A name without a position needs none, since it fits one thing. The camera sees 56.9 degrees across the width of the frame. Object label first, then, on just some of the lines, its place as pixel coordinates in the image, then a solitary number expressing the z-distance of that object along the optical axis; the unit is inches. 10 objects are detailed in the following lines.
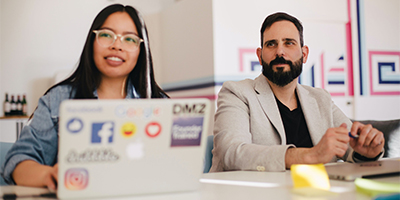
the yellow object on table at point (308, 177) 35.2
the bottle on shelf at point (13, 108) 180.5
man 52.2
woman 50.6
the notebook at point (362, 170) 40.6
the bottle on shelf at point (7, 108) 181.5
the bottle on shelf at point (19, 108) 181.2
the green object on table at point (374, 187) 30.6
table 32.0
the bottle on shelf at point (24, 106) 183.1
